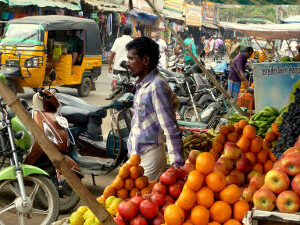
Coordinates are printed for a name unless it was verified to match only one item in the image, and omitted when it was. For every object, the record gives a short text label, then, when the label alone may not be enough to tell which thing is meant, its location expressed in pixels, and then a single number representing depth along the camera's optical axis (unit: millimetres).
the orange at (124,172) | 2822
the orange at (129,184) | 2818
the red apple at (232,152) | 2770
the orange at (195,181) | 2375
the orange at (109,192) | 2785
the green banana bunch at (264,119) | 5036
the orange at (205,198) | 2350
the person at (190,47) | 12609
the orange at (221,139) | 3363
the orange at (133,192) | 2784
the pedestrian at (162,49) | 15256
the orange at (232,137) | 3400
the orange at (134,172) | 2840
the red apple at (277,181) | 1992
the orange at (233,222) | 2285
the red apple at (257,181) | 2344
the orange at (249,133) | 3196
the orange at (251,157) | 2946
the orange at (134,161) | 2912
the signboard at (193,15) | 36406
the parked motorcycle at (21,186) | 3824
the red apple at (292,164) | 2016
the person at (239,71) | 10383
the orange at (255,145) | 3068
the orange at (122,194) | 2805
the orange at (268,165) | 2902
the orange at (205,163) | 2430
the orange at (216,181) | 2369
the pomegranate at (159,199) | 2527
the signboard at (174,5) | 32316
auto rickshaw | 11180
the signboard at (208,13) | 43750
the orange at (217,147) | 3264
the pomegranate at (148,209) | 2430
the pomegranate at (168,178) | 2613
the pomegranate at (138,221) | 2402
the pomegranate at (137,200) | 2477
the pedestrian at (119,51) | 9805
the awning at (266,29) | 7137
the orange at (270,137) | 3886
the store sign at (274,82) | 6219
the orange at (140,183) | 2812
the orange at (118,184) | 2818
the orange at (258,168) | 2832
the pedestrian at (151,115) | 3180
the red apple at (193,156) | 2852
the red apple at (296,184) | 1933
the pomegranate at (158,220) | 2448
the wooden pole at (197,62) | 4652
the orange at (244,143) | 3100
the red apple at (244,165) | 2676
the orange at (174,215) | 2299
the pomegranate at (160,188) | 2593
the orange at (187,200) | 2350
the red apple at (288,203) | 1888
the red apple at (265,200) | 1935
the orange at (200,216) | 2307
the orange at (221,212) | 2312
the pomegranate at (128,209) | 2426
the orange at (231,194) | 2344
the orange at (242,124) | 3768
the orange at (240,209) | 2291
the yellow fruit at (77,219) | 2533
